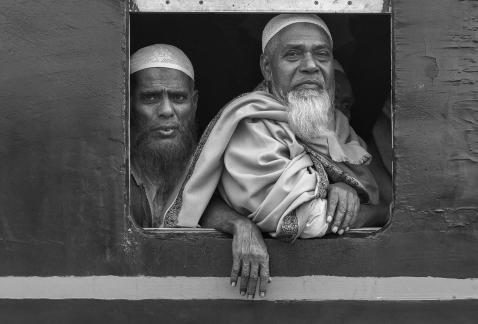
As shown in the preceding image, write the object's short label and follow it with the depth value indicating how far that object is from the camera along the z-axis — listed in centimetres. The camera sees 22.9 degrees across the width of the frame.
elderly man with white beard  459
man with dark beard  518
